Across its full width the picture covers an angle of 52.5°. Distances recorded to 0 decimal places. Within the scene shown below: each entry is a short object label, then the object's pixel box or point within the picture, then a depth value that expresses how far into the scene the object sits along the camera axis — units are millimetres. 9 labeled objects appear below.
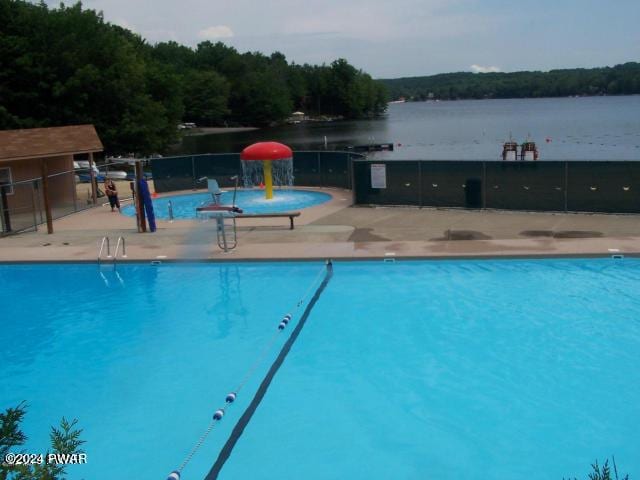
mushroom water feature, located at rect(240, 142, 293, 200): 26422
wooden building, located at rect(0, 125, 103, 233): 23750
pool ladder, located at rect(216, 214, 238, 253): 17734
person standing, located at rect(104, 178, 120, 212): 26453
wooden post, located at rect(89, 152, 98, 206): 27719
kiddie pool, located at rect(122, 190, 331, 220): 25469
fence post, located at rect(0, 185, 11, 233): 21797
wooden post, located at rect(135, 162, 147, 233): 20172
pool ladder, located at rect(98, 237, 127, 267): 17641
